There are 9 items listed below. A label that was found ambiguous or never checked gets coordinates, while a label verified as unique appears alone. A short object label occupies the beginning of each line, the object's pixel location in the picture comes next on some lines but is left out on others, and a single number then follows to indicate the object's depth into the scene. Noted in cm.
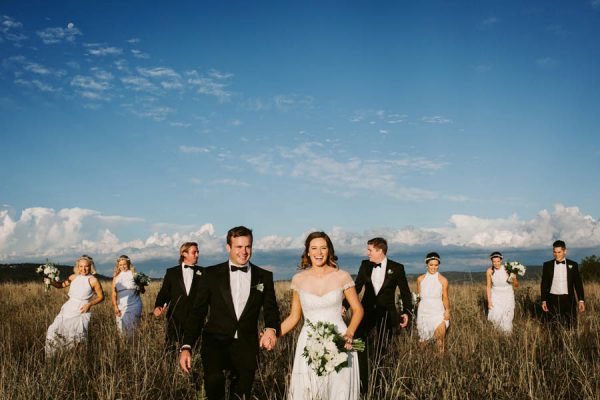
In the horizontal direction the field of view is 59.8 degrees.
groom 521
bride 507
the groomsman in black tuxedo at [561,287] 1140
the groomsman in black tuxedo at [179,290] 871
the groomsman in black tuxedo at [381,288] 868
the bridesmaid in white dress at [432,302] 963
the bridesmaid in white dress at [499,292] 1187
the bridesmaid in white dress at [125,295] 1036
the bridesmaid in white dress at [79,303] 895
